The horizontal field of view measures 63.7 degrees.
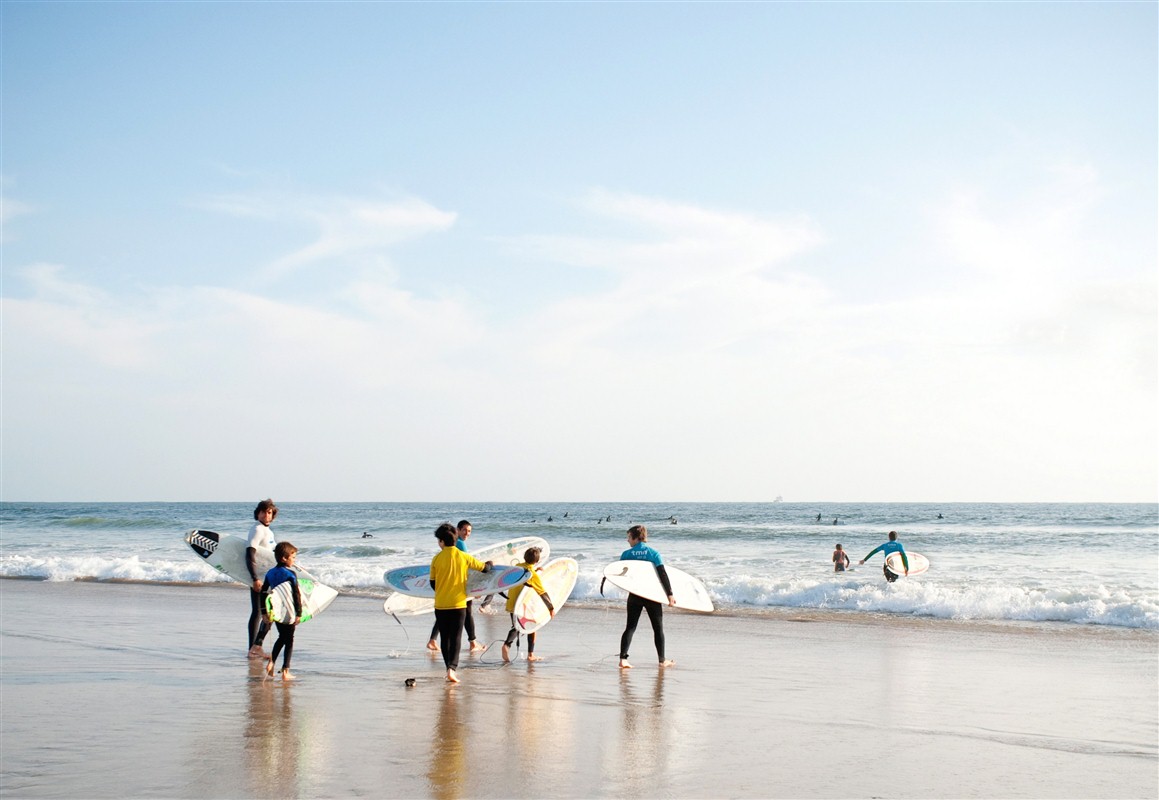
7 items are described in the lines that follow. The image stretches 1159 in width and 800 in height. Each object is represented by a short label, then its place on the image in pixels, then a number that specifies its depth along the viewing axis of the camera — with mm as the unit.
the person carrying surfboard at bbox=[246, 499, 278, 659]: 10273
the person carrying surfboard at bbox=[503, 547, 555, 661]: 10859
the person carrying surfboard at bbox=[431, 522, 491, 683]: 9203
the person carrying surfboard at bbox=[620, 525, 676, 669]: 10617
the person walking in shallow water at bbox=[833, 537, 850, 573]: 24609
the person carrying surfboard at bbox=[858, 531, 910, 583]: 20948
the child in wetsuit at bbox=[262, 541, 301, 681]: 9297
